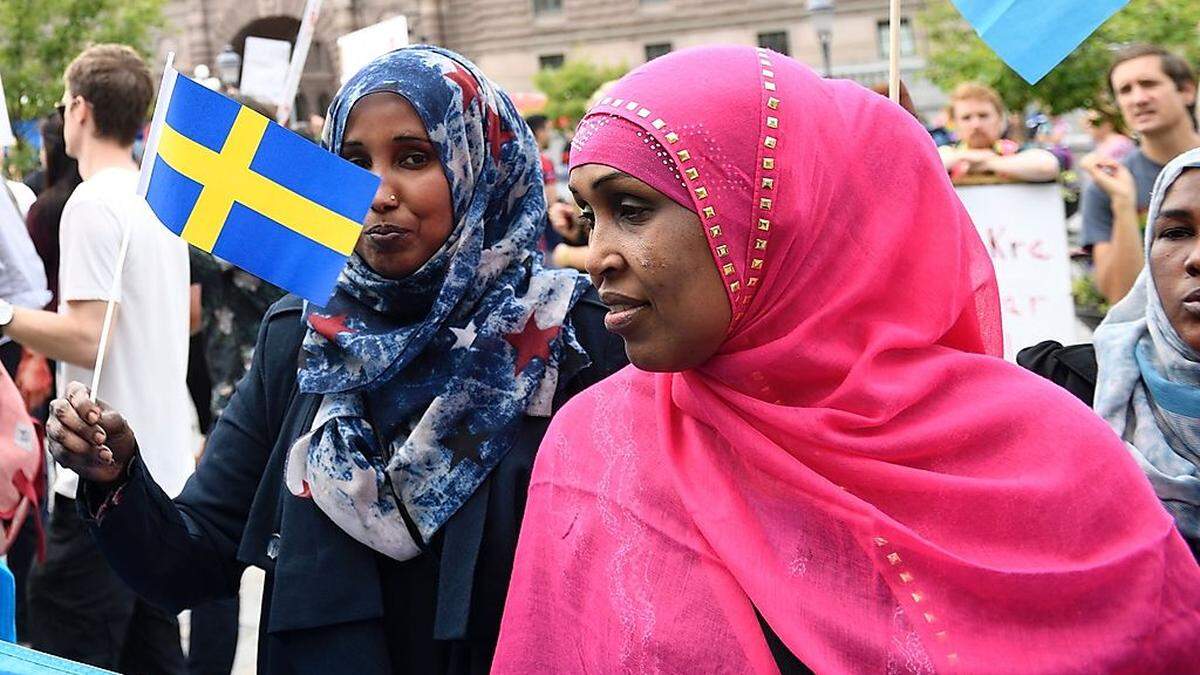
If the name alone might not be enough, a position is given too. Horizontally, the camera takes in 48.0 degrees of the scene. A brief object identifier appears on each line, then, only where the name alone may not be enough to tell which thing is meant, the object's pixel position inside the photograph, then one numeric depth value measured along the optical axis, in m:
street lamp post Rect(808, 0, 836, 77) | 18.83
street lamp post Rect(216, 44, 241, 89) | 16.52
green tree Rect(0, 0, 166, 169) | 19.00
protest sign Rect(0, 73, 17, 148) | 3.74
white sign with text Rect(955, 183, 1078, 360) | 5.38
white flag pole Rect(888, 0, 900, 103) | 2.36
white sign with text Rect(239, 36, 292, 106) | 7.96
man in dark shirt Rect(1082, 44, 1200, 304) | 4.55
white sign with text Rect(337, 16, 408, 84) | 4.27
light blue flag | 2.54
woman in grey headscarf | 2.33
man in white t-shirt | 3.63
